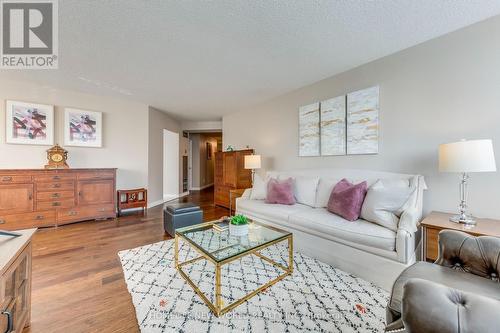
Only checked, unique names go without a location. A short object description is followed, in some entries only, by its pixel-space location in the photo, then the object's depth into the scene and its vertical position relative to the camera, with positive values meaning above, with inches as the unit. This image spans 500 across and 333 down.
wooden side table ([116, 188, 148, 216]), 169.6 -28.3
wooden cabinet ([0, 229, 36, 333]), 39.8 -25.4
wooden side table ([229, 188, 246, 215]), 165.5 -25.4
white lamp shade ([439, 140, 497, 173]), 66.9 +2.9
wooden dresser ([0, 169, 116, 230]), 123.3 -20.3
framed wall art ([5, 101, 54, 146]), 133.9 +29.1
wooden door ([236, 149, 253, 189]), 188.5 -7.7
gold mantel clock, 143.4 +5.8
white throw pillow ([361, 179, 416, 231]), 81.7 -15.9
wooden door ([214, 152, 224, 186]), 208.3 -4.4
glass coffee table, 61.6 -27.7
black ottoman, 117.6 -29.7
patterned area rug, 56.2 -43.1
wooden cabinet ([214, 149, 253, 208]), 189.0 -8.6
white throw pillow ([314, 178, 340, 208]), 114.0 -14.7
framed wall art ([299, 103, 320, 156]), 138.8 +24.7
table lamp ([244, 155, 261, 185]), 164.2 +2.9
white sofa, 71.6 -28.0
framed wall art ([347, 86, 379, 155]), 111.1 +24.9
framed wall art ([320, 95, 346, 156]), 124.0 +24.5
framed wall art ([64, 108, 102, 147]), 153.1 +29.4
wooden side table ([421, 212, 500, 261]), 66.5 -20.6
